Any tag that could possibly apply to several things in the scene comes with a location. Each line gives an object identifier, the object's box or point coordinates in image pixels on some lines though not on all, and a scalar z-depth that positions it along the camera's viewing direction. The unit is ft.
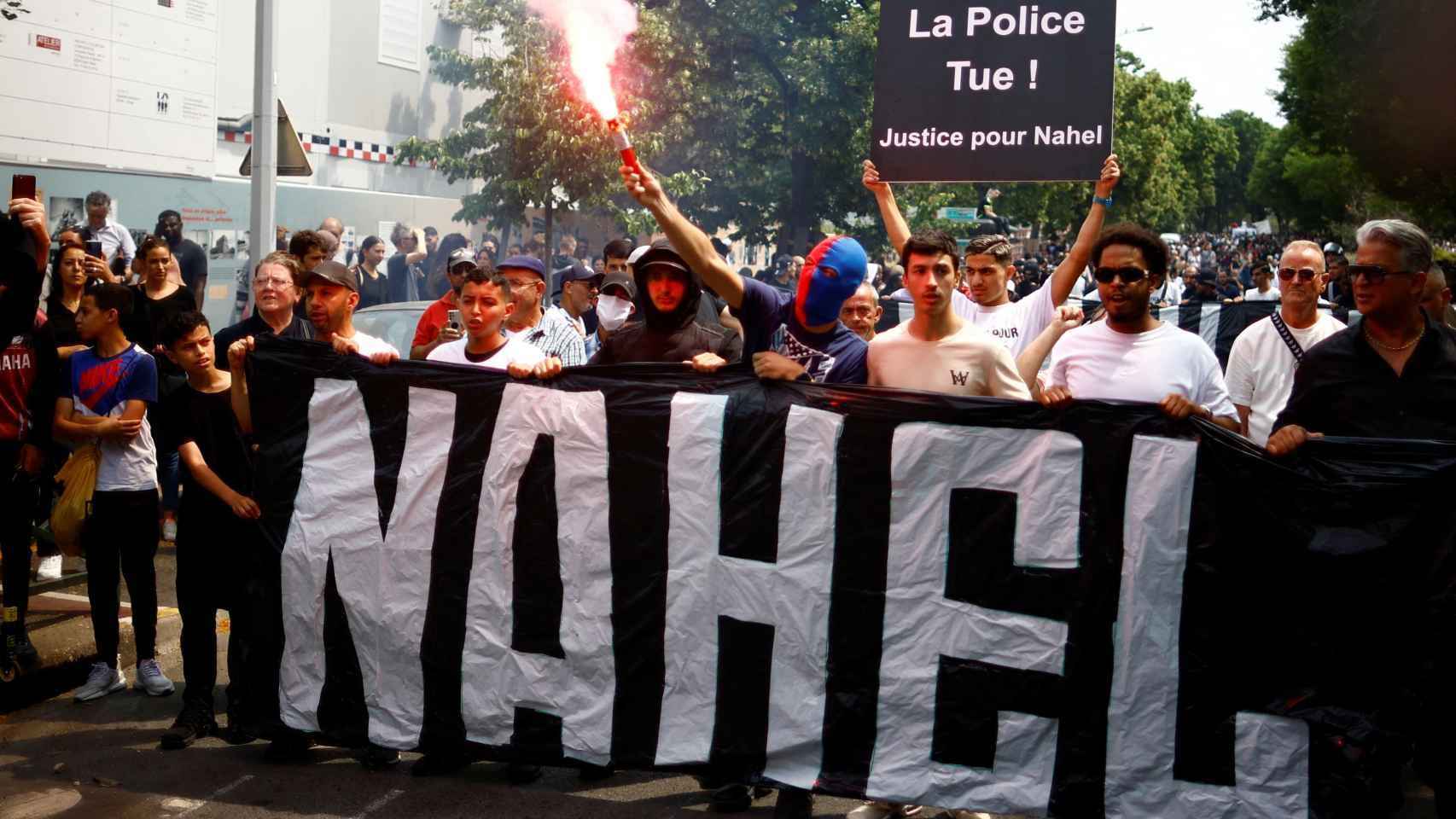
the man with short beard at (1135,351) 16.46
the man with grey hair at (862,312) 20.45
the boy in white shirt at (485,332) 19.71
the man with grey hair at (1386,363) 16.52
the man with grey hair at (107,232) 36.58
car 33.24
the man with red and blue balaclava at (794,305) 16.62
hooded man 18.67
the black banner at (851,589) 15.46
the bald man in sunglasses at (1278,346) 21.75
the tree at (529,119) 58.08
